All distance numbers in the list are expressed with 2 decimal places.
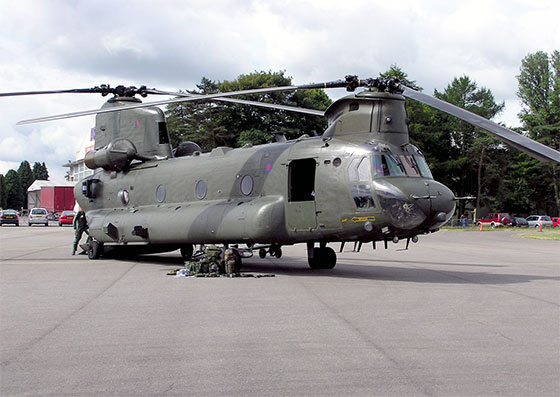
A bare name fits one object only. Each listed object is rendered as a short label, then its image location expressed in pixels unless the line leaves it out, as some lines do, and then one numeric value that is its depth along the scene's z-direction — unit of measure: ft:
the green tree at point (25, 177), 515.62
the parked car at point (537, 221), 210.18
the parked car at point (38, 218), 183.83
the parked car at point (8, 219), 175.42
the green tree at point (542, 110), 231.91
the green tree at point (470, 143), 218.18
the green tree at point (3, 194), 454.40
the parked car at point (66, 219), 184.27
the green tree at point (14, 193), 493.77
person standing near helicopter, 66.94
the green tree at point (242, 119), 158.61
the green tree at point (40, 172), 547.49
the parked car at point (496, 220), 212.27
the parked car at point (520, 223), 219.41
